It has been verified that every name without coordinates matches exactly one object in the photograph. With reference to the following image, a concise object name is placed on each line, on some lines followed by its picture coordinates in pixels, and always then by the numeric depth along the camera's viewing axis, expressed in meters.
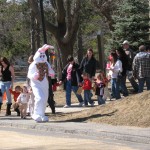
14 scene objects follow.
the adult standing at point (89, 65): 19.16
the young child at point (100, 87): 18.25
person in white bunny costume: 14.43
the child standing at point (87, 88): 18.33
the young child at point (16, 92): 17.27
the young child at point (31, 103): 15.93
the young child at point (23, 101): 15.92
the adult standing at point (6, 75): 17.42
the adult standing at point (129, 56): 19.78
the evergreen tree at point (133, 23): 29.11
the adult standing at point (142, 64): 17.72
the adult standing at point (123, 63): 18.91
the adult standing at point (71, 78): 18.78
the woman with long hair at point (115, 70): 18.52
